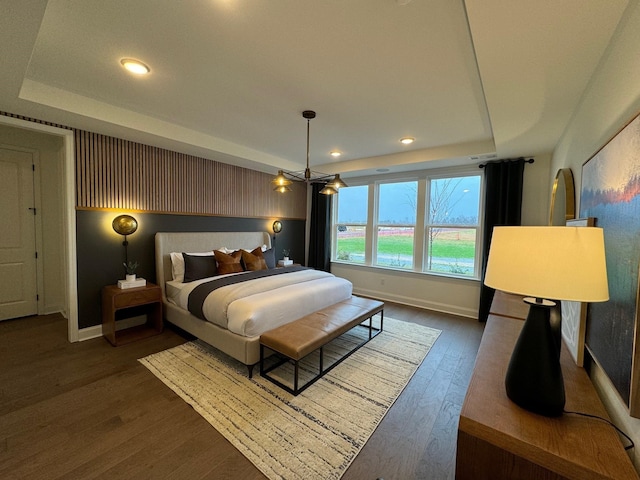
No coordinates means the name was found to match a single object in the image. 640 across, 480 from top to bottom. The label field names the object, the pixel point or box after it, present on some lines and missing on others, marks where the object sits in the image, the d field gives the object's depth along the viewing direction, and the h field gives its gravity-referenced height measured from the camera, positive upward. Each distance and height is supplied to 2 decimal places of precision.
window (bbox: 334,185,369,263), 5.57 +0.09
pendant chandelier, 2.84 +0.53
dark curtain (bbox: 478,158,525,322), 3.74 +0.50
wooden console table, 0.85 -0.73
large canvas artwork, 0.92 -0.12
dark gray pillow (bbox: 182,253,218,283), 3.52 -0.58
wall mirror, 2.01 +0.30
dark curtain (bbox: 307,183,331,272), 5.79 -0.06
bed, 2.47 -0.80
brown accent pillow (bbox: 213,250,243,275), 3.77 -0.54
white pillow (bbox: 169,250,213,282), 3.61 -0.57
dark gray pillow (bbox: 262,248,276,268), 4.51 -0.53
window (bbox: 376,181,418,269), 4.94 +0.12
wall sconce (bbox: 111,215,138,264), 3.29 -0.03
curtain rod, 3.67 +1.04
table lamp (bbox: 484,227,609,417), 0.94 -0.18
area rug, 1.66 -1.43
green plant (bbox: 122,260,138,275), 3.31 -0.55
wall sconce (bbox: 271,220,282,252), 5.39 -0.02
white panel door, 3.51 -0.22
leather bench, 2.23 -0.99
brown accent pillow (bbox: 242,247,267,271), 4.07 -0.55
